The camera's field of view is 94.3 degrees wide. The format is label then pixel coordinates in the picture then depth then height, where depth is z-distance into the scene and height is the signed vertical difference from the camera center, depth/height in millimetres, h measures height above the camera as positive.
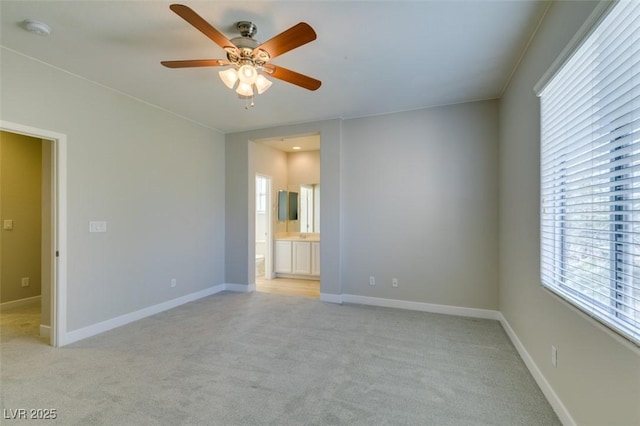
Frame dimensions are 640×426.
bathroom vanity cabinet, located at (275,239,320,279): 6172 -957
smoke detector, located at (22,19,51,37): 2252 +1435
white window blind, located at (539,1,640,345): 1320 +216
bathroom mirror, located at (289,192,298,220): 6875 +175
